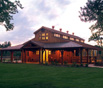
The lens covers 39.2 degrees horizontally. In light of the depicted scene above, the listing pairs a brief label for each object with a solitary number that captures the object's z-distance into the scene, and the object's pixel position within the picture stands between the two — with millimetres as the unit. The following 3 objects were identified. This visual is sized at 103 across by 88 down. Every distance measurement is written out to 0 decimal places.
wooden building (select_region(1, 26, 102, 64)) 26319
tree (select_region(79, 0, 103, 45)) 19714
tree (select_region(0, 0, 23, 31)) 13626
